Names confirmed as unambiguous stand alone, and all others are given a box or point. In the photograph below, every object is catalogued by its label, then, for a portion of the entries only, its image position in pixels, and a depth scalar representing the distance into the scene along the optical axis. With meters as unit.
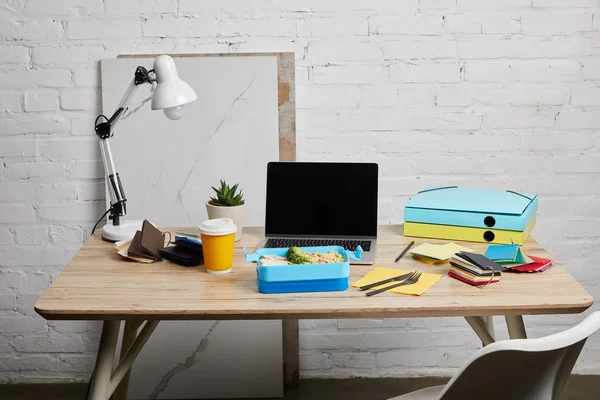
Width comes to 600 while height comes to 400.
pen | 2.08
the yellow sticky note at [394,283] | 1.82
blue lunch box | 1.80
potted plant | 2.17
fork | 1.81
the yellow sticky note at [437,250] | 2.03
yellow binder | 2.17
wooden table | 1.71
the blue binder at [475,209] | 2.17
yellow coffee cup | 1.93
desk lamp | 2.07
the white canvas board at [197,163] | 2.81
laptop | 2.26
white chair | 1.30
